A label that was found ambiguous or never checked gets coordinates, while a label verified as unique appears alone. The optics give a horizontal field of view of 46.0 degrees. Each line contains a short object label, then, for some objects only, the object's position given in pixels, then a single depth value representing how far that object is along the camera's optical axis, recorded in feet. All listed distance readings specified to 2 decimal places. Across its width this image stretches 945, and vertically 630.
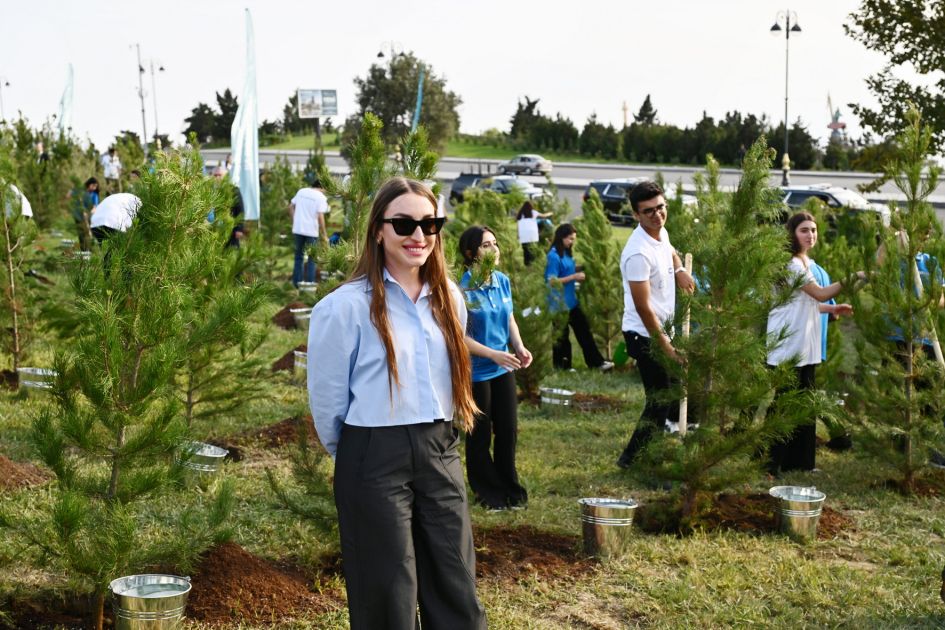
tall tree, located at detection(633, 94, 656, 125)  275.18
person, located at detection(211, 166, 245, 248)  50.99
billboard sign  206.14
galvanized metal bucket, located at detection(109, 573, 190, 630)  13.58
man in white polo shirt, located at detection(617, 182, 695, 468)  21.56
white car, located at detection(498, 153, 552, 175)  190.00
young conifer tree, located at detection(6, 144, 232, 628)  13.56
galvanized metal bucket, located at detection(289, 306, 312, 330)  43.21
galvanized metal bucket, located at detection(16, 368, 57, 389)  28.45
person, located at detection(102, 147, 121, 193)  76.67
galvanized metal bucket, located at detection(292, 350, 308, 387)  31.27
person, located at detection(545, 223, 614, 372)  36.50
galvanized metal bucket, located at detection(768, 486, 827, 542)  19.56
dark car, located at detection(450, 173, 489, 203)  127.33
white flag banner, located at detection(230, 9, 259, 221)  55.31
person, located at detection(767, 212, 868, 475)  23.41
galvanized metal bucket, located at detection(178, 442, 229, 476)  22.61
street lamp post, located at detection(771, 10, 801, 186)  128.18
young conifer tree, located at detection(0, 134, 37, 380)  29.30
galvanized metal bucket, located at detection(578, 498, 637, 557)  18.26
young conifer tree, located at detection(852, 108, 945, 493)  22.34
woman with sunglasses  10.66
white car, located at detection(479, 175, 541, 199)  115.86
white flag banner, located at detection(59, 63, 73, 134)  100.56
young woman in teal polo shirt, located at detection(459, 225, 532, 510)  20.71
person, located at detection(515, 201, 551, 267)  54.24
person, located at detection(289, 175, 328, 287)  46.14
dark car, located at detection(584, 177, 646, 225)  118.11
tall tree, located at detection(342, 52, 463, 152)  172.04
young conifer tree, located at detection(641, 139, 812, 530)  18.85
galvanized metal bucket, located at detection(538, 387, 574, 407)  31.27
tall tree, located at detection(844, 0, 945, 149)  53.36
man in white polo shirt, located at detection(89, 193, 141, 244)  28.35
